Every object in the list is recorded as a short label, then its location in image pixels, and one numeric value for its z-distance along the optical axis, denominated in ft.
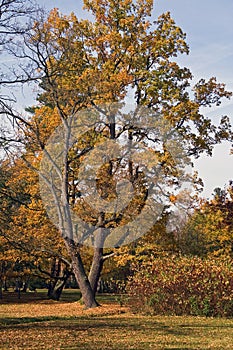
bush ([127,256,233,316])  48.14
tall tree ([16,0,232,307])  63.41
